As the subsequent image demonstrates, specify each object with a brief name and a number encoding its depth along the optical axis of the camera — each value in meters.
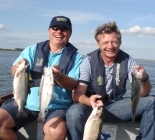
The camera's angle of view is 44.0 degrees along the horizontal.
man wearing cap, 3.16
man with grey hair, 3.25
